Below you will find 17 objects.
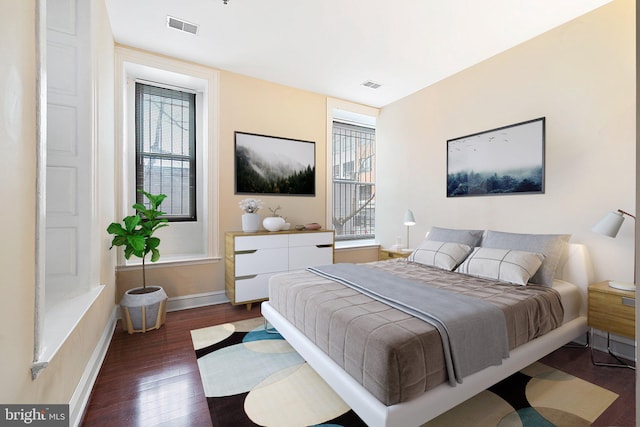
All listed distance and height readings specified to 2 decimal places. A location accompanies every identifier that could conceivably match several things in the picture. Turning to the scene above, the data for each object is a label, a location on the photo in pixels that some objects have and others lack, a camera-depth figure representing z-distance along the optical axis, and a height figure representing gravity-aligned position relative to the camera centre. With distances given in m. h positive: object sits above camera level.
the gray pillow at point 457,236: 3.13 -0.28
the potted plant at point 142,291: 2.58 -0.82
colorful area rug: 1.59 -1.19
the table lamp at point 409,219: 3.91 -0.10
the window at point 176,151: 3.27 +0.77
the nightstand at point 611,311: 2.04 -0.75
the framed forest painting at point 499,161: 2.87 +0.59
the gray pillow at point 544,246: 2.44 -0.32
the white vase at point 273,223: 3.63 -0.15
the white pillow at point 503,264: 2.38 -0.47
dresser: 3.31 -0.59
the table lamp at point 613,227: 2.16 -0.11
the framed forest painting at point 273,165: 3.80 +0.67
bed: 1.38 -0.92
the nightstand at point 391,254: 3.88 -0.61
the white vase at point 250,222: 3.56 -0.14
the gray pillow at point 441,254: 2.93 -0.46
